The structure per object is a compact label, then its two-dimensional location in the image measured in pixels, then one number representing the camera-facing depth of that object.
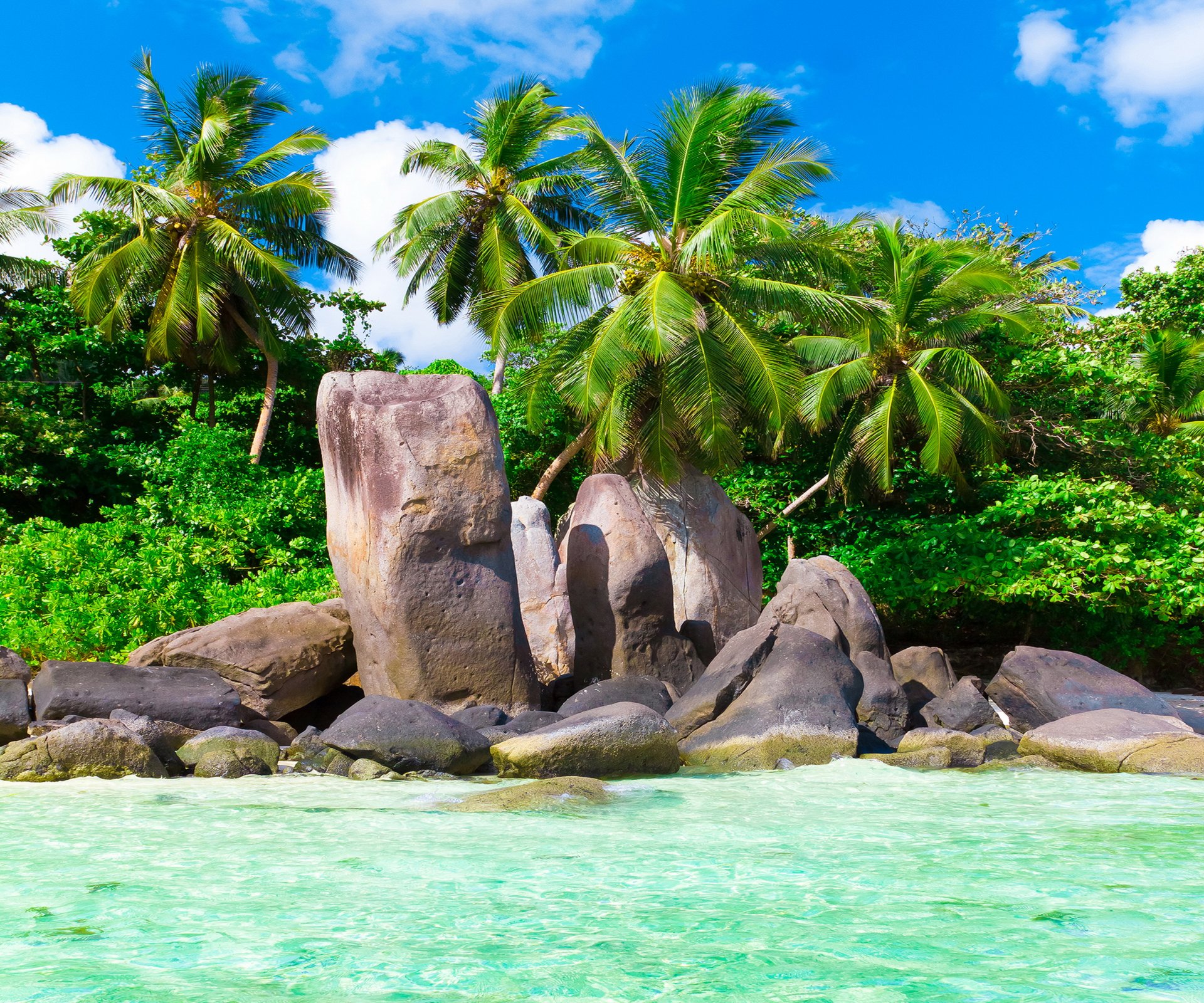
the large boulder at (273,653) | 9.57
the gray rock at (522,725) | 8.65
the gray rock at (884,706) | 9.87
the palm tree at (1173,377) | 17.17
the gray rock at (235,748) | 7.96
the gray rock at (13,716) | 8.23
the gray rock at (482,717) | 9.12
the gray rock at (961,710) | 10.12
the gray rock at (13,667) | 8.87
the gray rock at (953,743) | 8.63
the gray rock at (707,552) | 14.04
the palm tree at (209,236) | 18.27
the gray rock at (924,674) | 11.52
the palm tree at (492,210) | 20.75
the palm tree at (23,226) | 18.83
